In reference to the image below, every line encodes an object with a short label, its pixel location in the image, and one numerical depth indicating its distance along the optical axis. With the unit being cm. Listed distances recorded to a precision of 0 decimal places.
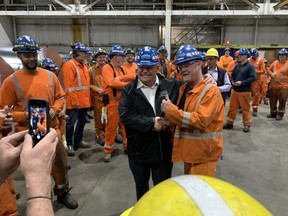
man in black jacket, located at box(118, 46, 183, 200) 224
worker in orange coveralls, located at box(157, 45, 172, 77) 644
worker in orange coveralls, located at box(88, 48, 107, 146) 538
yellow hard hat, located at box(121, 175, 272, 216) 74
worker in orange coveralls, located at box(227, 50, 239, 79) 798
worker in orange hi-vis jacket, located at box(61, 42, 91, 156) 454
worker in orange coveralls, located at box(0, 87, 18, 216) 206
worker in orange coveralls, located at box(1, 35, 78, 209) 276
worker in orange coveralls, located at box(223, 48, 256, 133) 571
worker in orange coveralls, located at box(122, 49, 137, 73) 538
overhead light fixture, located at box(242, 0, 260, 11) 1110
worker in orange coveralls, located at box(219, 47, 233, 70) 979
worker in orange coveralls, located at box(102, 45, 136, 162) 423
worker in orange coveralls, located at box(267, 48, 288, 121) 688
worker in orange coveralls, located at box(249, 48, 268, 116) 754
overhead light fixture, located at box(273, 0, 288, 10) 1073
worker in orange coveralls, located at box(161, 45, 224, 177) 198
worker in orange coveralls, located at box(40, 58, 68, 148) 436
